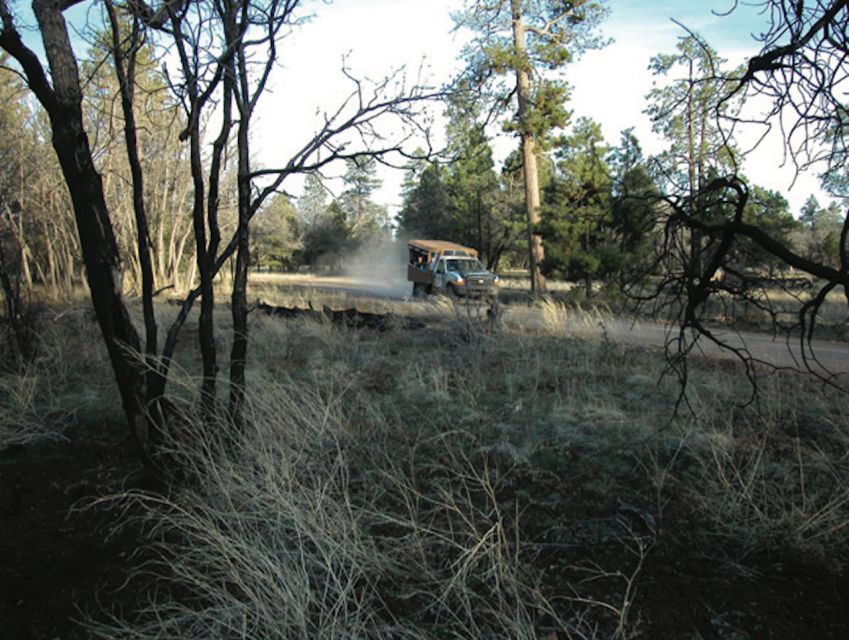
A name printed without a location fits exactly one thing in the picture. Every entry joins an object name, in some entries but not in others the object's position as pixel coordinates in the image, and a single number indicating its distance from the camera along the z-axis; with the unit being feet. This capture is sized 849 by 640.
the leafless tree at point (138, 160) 10.22
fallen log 34.86
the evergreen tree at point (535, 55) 62.03
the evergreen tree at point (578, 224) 59.67
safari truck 62.18
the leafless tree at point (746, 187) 6.85
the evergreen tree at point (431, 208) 146.92
